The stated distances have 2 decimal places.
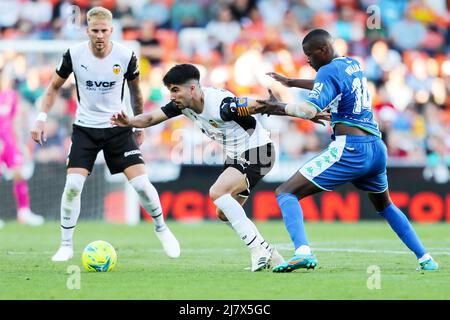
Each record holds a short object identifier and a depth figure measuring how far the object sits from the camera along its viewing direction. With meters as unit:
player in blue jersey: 16.25
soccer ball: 17.12
